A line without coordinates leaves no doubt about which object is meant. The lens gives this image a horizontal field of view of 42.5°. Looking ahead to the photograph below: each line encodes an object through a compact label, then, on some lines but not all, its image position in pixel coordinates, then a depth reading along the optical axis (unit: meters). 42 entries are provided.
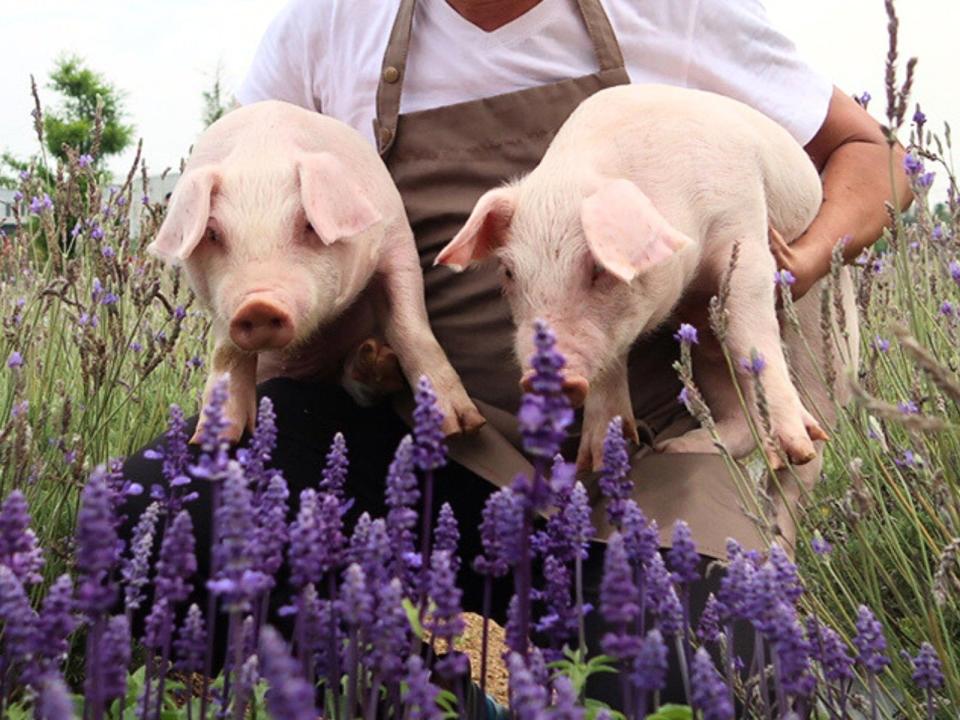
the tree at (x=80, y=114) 28.69
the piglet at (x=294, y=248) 2.12
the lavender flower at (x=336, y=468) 1.48
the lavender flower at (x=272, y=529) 1.23
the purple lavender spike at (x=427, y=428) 1.12
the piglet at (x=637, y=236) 2.03
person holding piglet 2.58
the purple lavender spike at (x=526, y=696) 0.85
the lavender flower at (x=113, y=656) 1.10
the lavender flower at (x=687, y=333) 1.85
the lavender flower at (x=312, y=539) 1.15
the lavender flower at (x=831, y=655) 1.41
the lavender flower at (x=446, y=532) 1.38
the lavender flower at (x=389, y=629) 1.06
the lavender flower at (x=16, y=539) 1.14
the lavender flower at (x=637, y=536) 1.36
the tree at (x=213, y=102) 21.72
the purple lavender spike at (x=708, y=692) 1.04
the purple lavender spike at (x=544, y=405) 0.95
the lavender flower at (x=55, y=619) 1.11
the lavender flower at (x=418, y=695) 0.99
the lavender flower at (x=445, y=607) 1.11
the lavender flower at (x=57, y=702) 0.74
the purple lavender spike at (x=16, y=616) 1.10
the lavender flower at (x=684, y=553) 1.33
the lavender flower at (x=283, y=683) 0.69
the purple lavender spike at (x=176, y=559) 1.16
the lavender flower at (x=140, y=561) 1.31
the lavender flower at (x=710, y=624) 1.50
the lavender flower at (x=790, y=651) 1.21
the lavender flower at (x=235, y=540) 0.96
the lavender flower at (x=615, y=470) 1.37
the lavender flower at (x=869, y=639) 1.33
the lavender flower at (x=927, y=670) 1.36
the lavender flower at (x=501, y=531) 1.22
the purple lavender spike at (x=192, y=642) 1.31
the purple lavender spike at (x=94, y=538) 1.00
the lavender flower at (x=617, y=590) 1.02
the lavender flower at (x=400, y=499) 1.17
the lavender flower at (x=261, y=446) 1.45
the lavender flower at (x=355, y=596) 1.03
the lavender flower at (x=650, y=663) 1.10
